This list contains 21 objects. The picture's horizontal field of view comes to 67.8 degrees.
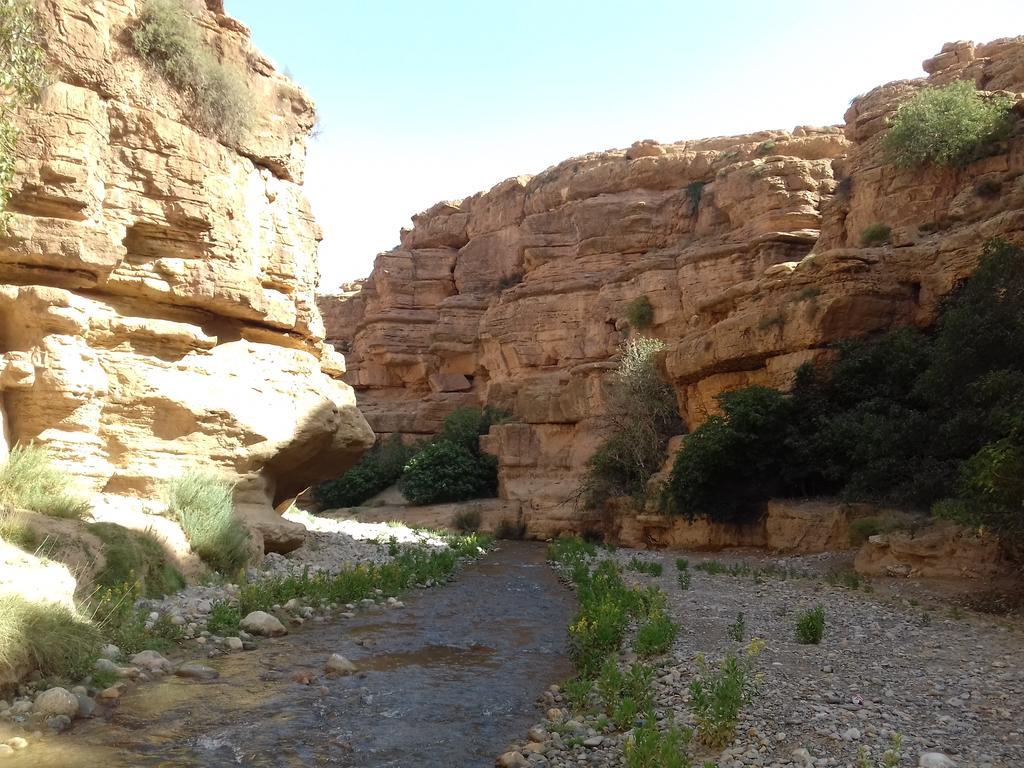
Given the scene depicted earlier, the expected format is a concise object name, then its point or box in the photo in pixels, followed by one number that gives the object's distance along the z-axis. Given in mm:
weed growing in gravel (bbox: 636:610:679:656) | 8594
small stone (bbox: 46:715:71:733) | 6020
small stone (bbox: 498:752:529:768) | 5836
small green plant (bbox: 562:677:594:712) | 7105
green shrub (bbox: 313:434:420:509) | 41656
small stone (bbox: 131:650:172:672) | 7781
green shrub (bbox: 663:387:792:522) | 20447
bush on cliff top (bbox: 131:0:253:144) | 15680
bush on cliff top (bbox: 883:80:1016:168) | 24500
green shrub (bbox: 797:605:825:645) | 8688
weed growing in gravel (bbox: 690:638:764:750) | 5613
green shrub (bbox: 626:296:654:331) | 40750
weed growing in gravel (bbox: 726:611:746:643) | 9141
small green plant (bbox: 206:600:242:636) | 9453
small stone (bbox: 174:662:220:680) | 7766
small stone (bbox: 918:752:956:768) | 4754
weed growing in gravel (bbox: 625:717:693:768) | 4820
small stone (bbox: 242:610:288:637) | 9852
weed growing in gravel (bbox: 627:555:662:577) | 16766
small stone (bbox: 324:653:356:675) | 8391
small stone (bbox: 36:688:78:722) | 6191
